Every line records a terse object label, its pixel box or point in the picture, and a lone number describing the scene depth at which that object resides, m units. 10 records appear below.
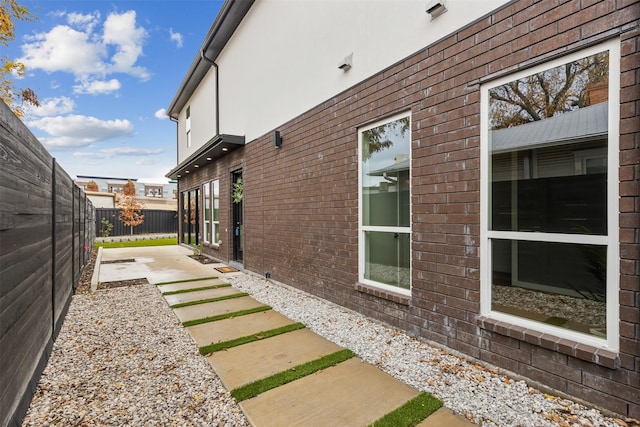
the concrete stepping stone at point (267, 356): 2.77
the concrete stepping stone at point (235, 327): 3.64
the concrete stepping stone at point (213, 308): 4.42
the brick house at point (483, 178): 2.18
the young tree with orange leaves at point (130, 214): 19.73
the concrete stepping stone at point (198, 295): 5.19
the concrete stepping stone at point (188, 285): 5.98
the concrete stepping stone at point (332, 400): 2.15
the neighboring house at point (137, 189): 26.72
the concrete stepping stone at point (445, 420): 2.08
